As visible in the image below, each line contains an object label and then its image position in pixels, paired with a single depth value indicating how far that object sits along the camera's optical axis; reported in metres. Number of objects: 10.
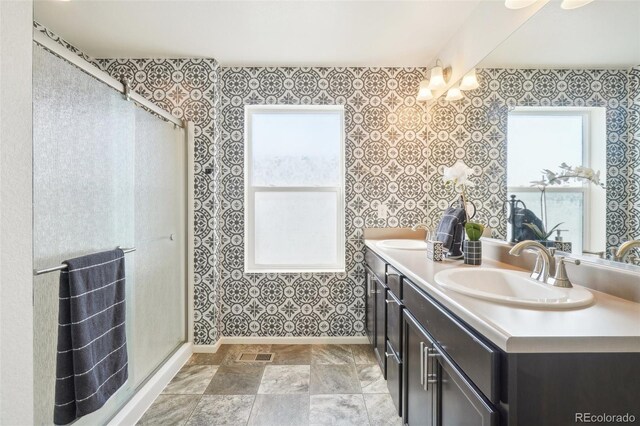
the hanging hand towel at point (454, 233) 1.78
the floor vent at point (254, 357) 2.44
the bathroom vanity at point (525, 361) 0.70
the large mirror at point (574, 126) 1.04
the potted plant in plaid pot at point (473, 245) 1.60
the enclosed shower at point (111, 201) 1.22
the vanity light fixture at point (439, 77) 2.33
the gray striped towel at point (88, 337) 1.24
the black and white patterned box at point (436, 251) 1.69
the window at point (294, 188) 2.79
